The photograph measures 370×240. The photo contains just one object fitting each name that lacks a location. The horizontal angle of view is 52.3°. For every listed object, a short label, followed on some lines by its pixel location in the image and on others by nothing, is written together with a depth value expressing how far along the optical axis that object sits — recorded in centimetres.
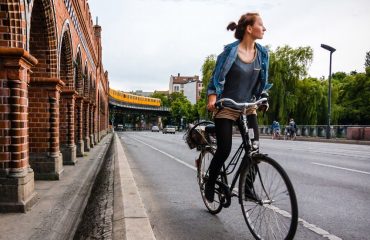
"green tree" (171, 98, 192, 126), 10388
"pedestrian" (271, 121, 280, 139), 3217
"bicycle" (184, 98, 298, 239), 290
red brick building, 455
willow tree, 3522
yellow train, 7284
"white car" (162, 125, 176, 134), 6398
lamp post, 2740
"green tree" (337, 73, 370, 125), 5606
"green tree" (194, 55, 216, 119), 4641
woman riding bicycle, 359
